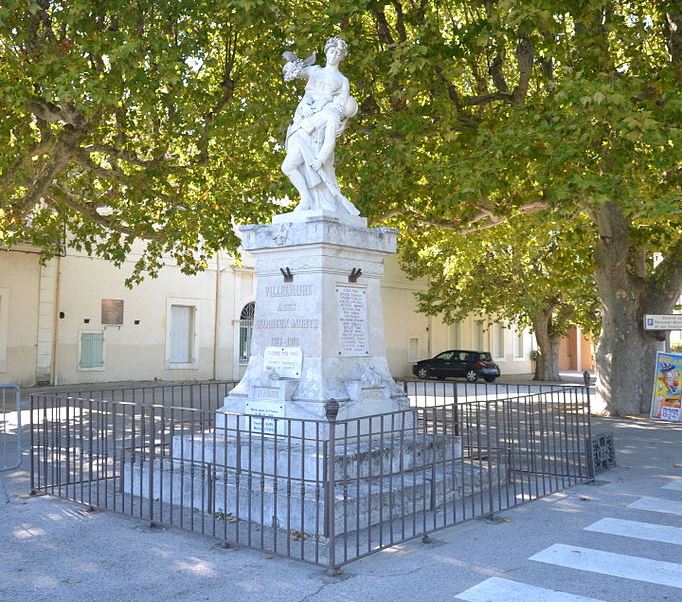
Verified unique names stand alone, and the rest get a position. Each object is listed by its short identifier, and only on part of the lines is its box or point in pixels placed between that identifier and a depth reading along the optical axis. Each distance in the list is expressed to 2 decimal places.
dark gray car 31.34
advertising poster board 14.83
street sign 15.51
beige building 22.73
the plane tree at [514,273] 17.94
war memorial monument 7.11
